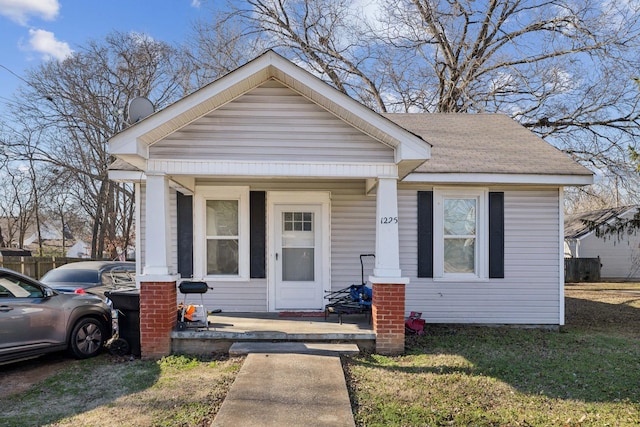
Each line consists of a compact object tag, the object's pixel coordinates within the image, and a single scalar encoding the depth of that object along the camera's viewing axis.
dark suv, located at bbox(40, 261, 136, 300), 8.39
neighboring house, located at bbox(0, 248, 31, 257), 18.56
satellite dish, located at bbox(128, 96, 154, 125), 7.31
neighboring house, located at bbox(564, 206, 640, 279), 23.15
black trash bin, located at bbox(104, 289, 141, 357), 5.98
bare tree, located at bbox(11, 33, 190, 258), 22.72
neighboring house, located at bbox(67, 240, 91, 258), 46.69
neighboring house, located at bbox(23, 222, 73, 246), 33.38
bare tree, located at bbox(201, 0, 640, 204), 16.50
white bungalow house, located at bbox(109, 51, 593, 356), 7.76
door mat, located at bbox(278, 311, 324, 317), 7.45
